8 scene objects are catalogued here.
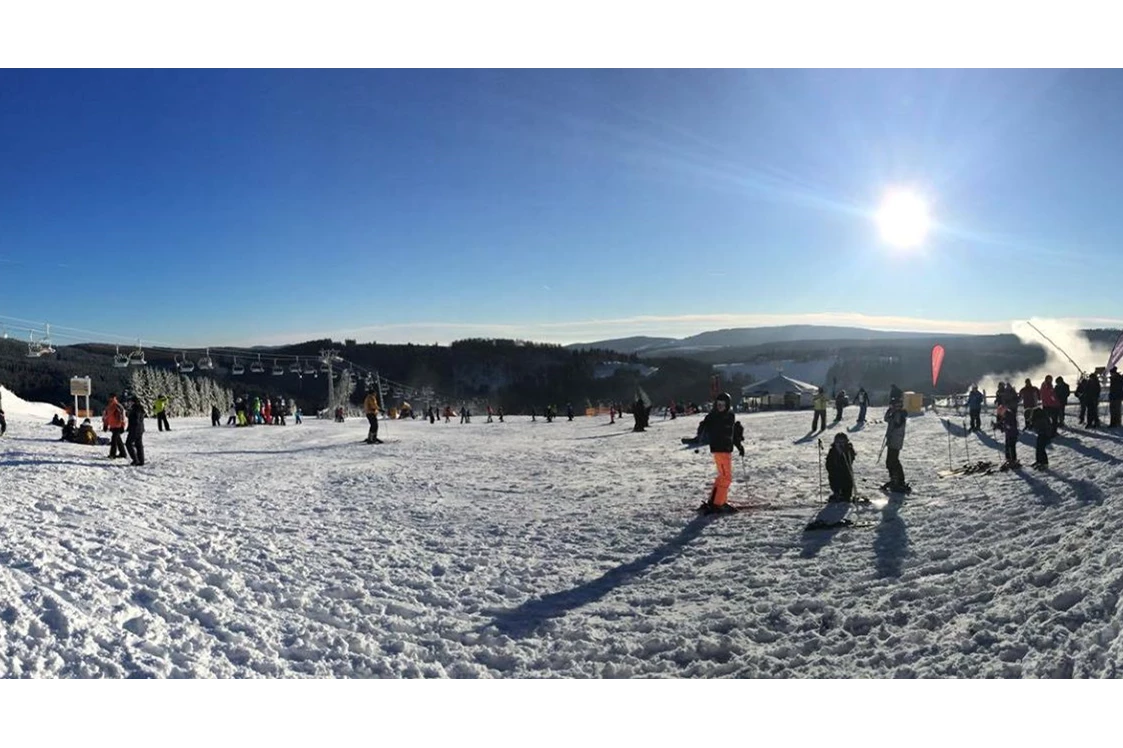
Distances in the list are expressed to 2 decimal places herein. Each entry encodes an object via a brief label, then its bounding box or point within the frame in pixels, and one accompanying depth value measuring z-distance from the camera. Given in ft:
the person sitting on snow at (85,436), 59.11
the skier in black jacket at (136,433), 46.01
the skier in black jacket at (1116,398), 52.80
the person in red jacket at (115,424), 48.52
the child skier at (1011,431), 40.46
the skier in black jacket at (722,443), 32.22
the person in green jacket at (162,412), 85.51
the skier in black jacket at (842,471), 33.86
